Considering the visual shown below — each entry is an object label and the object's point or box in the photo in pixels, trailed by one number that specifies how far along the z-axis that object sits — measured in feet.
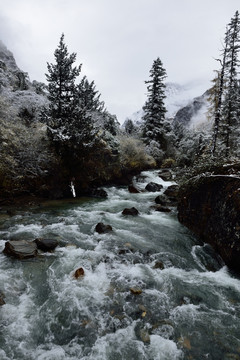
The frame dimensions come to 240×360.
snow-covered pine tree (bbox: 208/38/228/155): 46.68
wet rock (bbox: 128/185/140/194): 49.29
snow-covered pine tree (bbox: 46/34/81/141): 41.37
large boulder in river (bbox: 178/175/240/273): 17.93
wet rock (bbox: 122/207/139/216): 32.92
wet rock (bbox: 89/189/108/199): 45.06
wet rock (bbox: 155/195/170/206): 39.77
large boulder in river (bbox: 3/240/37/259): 17.40
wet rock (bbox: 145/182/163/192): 51.39
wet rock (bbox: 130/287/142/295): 14.55
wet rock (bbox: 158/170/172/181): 64.90
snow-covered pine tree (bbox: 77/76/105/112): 76.55
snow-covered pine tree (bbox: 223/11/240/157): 50.62
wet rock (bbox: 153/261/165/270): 18.19
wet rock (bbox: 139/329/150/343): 11.18
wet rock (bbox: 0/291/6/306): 12.49
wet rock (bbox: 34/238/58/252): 19.20
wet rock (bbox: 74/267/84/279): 15.86
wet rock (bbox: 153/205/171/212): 35.27
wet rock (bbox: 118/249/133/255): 19.68
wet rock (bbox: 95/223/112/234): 24.56
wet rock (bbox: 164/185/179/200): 43.55
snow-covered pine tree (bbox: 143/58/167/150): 86.84
